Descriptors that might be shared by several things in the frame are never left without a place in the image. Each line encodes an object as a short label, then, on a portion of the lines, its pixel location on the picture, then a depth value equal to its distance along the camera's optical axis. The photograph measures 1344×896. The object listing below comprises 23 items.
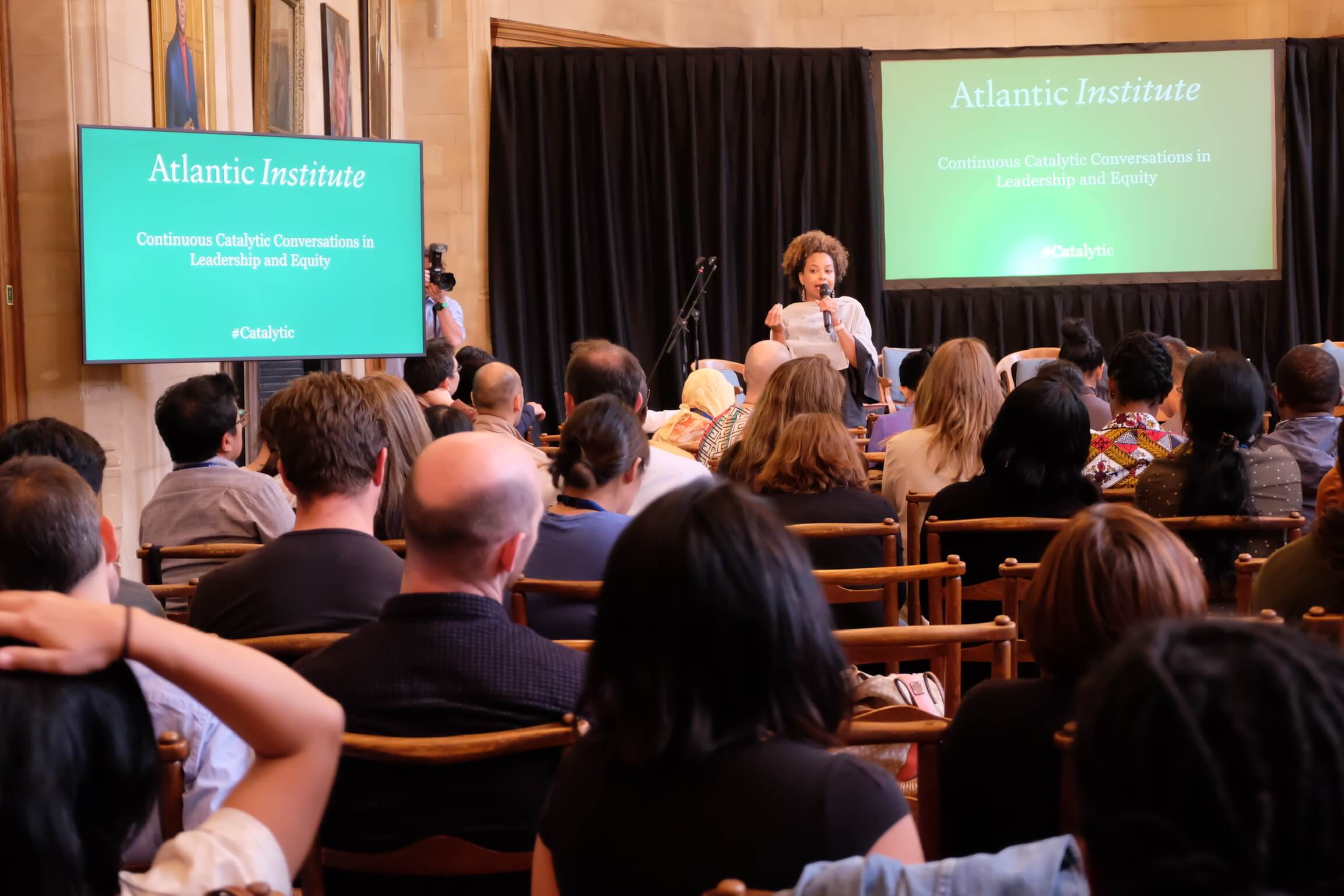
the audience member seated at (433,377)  5.66
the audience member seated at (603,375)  4.32
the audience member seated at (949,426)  4.21
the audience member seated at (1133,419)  4.07
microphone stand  9.14
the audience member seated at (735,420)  4.86
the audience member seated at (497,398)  4.70
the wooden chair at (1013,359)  8.23
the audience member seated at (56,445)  3.02
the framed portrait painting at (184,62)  5.56
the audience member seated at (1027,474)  3.28
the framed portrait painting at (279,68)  6.99
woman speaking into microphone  7.59
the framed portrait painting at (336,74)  8.12
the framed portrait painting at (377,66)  8.81
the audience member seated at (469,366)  7.04
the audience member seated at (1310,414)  4.12
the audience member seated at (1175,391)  5.33
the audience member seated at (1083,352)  6.62
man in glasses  3.44
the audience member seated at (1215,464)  3.29
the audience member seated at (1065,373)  4.79
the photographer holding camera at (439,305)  7.86
